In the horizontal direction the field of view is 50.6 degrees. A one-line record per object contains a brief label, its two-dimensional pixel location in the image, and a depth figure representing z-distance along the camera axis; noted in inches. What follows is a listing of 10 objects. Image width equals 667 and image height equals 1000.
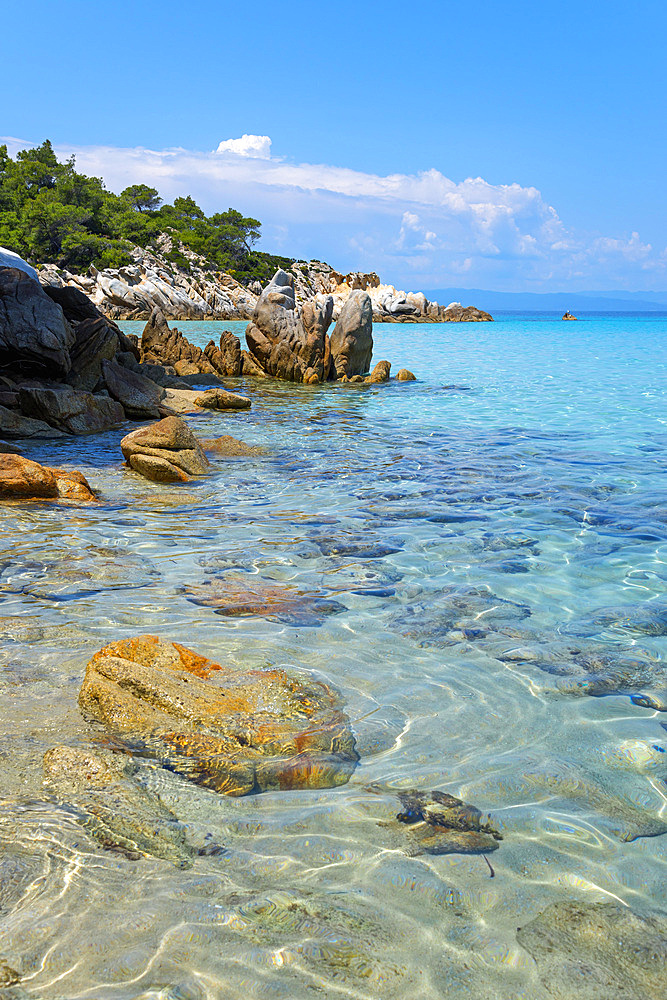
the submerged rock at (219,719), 110.8
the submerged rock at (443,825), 99.0
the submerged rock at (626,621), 182.7
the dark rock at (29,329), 517.3
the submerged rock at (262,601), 186.4
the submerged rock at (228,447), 450.3
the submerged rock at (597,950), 75.9
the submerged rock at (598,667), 149.7
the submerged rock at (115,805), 92.0
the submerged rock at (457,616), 177.5
